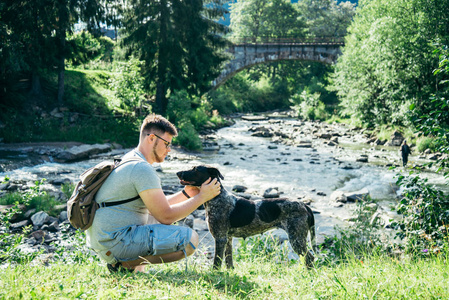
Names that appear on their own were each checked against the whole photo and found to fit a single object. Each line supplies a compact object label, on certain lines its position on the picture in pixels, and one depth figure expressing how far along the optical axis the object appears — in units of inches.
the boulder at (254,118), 1580.2
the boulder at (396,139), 915.0
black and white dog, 198.2
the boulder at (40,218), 318.6
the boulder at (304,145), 906.1
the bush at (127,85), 807.1
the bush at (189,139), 813.9
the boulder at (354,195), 443.8
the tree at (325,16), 2890.0
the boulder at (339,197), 442.4
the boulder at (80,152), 639.8
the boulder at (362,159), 714.4
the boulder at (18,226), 305.0
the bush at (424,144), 775.7
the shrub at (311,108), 1594.5
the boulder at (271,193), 456.1
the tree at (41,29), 692.7
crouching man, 153.4
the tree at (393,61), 814.5
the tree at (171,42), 916.6
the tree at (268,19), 2583.7
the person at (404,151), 613.0
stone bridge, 1633.9
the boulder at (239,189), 490.6
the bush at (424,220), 219.0
